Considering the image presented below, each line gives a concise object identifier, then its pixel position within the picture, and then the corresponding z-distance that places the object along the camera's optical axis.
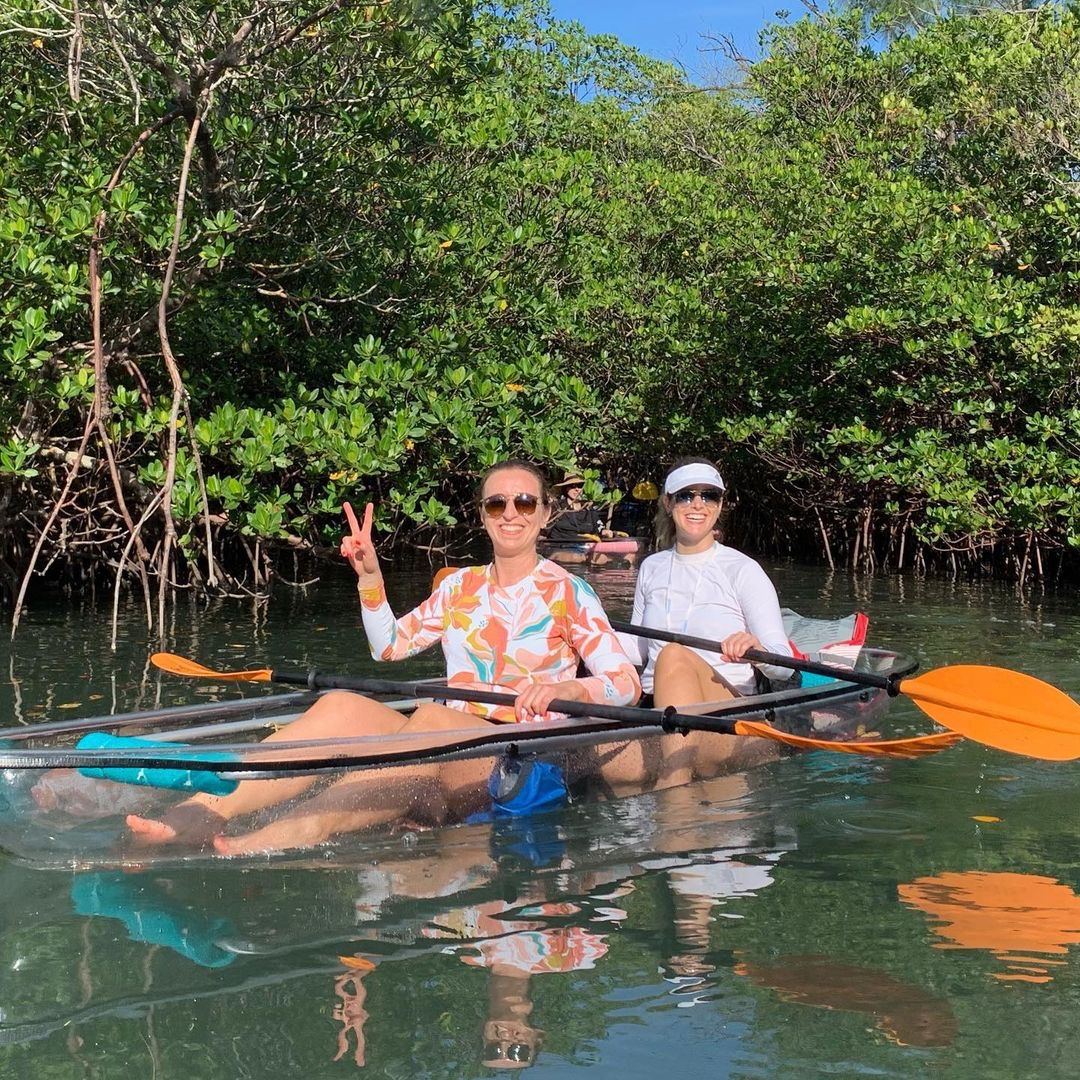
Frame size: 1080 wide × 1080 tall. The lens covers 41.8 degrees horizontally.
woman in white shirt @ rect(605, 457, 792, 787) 5.20
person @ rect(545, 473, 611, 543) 14.06
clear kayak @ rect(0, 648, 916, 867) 3.96
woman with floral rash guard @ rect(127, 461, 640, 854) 4.36
